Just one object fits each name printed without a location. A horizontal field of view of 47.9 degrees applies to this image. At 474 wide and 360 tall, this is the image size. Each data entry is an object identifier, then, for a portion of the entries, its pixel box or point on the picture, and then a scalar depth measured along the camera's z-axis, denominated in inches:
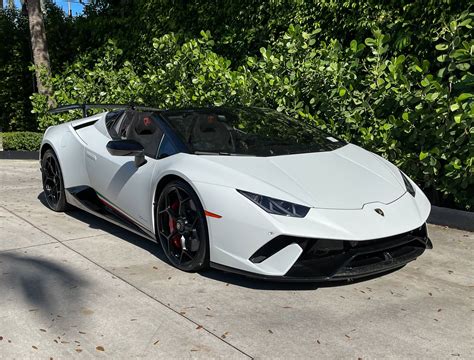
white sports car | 132.6
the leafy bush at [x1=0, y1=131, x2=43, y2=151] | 471.2
